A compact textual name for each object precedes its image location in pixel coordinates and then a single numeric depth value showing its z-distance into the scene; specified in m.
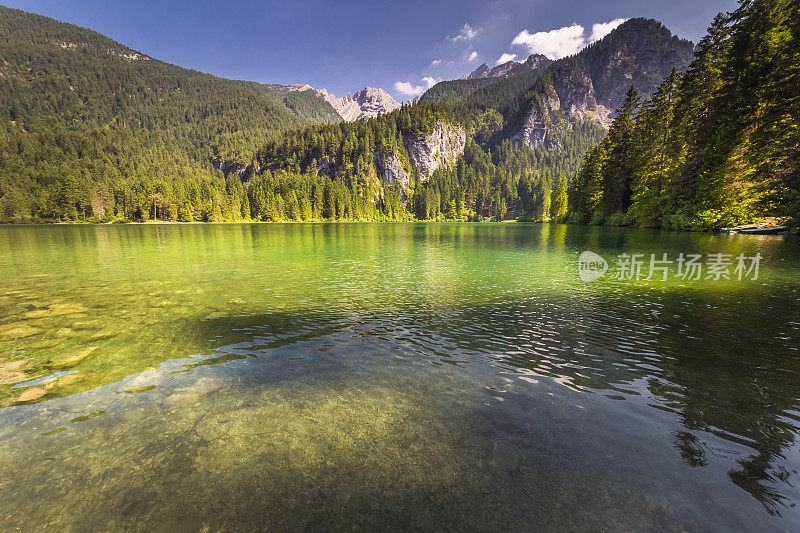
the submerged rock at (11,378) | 7.65
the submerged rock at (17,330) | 10.72
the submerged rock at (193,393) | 6.77
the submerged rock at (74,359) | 8.59
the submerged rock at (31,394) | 6.92
